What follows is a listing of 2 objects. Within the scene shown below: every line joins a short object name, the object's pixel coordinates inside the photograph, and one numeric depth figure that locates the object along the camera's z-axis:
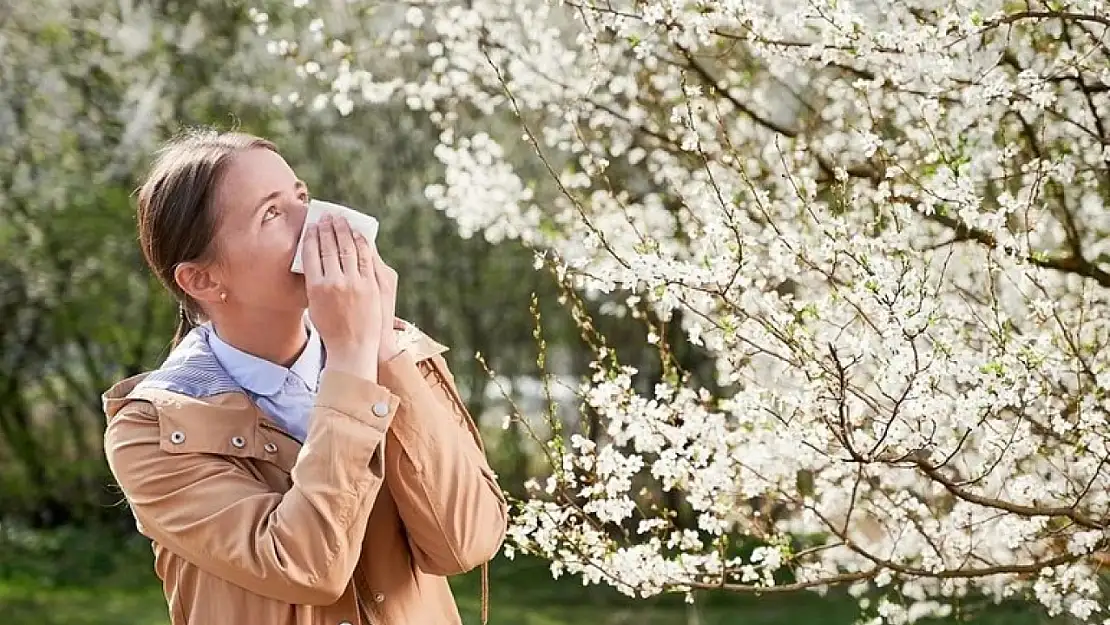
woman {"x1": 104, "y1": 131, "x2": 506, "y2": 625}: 3.23
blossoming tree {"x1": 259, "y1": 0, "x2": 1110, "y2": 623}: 4.10
